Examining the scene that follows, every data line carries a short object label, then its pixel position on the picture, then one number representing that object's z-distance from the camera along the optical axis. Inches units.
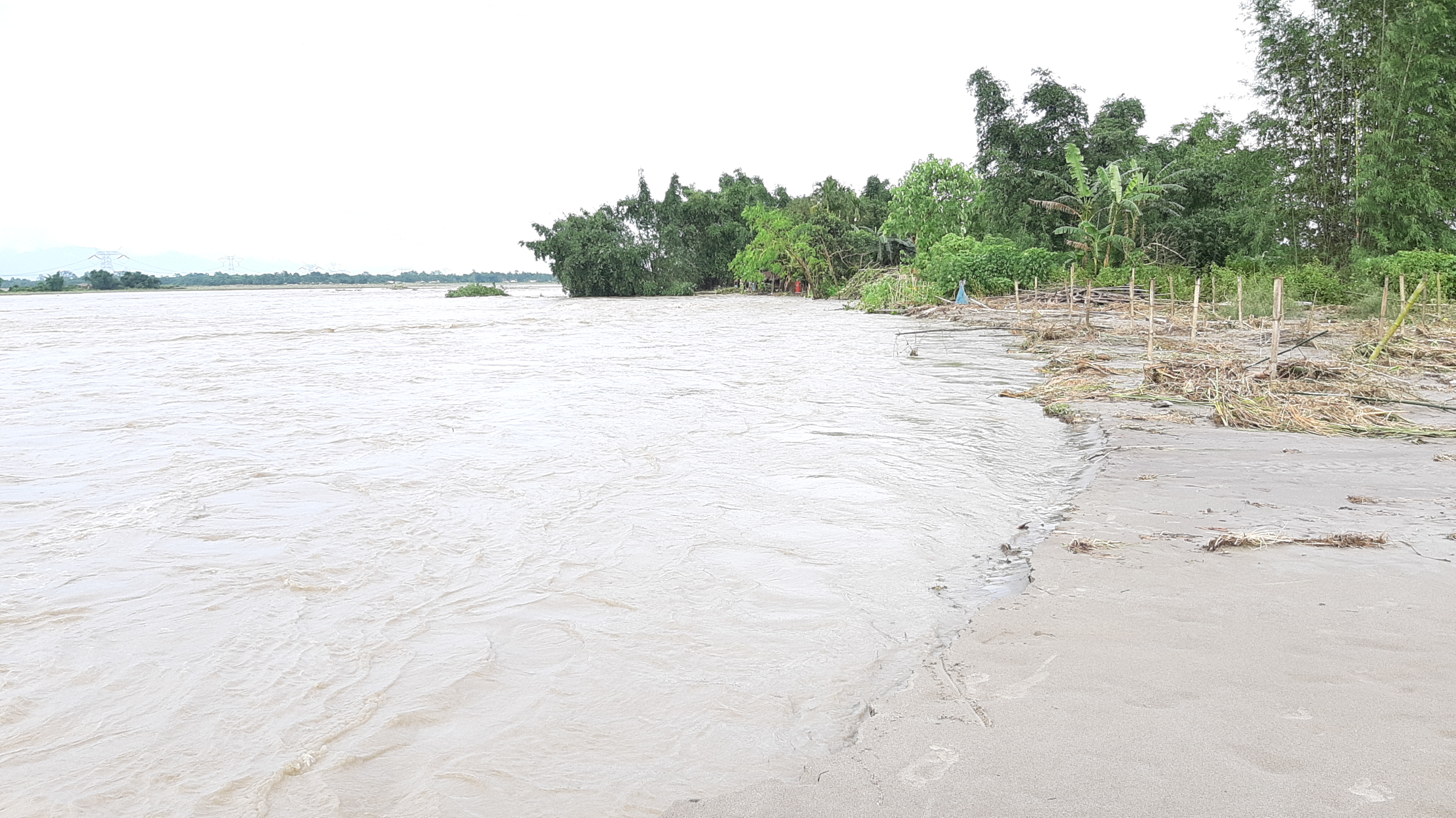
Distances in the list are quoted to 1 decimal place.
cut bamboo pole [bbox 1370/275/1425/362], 366.6
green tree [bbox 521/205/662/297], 2049.7
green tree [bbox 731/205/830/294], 1701.5
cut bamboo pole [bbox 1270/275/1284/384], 334.0
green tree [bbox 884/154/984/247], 1440.7
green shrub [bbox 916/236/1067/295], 1023.0
